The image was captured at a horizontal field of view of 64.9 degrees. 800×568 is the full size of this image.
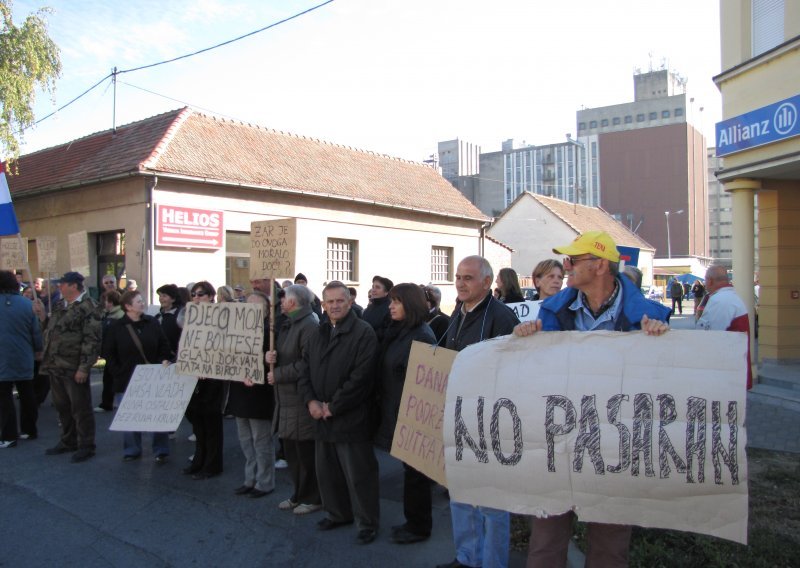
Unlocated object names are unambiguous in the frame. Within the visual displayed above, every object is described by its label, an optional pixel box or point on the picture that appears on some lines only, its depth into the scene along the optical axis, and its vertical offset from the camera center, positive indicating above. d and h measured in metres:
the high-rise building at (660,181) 86.12 +13.67
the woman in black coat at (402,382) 4.66 -0.79
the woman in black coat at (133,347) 6.91 -0.74
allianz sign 9.88 +2.52
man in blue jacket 3.02 -0.18
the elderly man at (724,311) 6.05 -0.33
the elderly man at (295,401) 5.24 -1.02
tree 15.70 +5.49
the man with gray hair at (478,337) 3.83 -0.37
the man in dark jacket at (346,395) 4.73 -0.88
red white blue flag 8.73 +0.92
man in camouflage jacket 6.97 -0.80
